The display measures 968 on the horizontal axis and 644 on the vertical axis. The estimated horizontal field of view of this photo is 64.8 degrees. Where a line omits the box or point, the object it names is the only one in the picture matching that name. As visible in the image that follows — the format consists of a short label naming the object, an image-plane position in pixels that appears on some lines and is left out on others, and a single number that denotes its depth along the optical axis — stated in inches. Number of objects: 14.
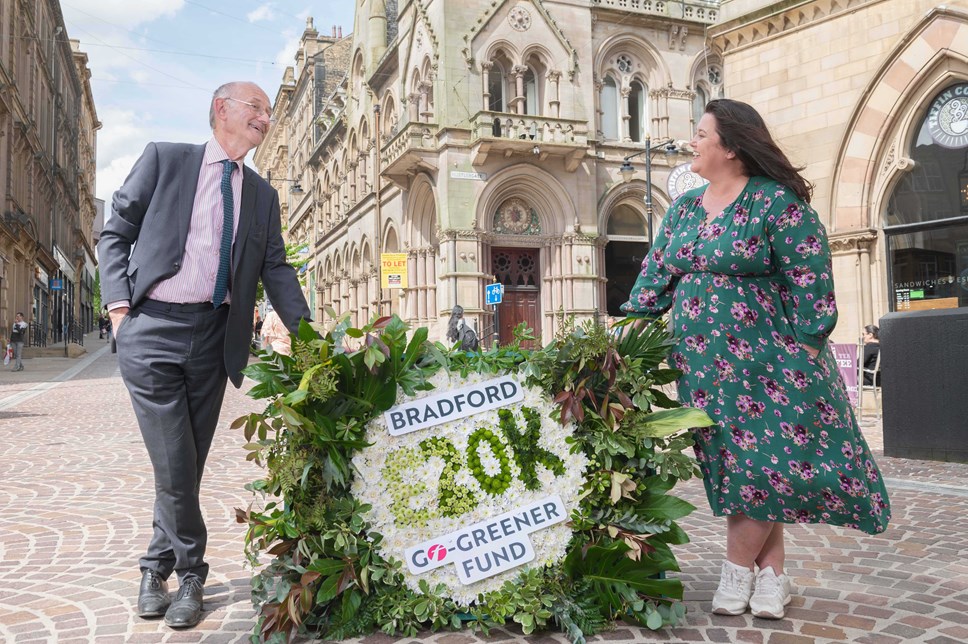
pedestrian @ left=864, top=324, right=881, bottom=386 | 459.2
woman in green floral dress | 128.4
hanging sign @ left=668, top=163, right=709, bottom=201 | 748.9
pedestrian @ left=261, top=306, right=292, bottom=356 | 259.5
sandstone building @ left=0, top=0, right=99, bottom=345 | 1250.0
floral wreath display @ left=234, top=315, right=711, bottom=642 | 122.9
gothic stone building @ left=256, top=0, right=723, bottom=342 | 1099.3
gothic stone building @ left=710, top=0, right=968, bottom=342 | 470.6
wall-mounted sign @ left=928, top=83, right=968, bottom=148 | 464.1
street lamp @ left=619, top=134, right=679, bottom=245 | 783.1
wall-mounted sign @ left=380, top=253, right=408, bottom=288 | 1082.7
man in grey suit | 134.8
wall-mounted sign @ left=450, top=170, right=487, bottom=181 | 1094.4
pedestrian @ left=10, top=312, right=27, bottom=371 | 962.1
